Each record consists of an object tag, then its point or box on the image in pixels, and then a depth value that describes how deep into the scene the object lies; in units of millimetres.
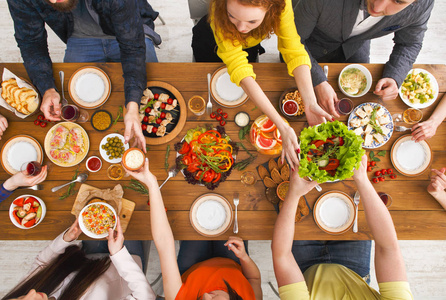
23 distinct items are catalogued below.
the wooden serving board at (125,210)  1715
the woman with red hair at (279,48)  1527
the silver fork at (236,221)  1685
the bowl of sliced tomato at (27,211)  1645
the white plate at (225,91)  1788
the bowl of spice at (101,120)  1770
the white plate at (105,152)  1730
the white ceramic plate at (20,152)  1744
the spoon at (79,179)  1695
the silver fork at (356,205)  1667
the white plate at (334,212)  1691
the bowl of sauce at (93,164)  1725
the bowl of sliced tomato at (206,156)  1653
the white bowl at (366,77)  1745
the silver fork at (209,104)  1741
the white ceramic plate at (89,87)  1785
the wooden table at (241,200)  1720
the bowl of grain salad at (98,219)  1646
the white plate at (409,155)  1732
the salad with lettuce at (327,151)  1277
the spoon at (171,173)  1727
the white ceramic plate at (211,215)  1707
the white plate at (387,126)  1715
